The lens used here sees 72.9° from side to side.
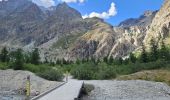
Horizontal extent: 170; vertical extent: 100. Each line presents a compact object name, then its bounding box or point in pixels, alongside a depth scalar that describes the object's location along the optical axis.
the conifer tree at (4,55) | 44.41
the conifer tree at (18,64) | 31.09
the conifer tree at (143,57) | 40.51
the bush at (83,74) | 28.23
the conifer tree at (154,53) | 40.68
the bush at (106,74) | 28.28
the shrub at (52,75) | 23.91
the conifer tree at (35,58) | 43.33
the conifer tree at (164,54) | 41.00
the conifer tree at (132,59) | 46.02
